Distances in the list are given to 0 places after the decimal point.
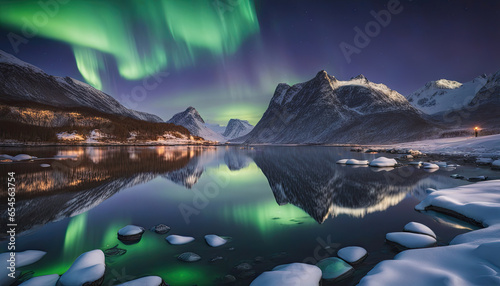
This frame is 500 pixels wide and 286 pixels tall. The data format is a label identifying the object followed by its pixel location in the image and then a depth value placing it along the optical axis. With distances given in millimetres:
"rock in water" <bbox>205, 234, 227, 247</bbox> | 8022
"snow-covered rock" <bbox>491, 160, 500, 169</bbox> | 27906
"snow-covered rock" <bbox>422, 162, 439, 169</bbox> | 28077
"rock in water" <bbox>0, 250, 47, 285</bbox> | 5778
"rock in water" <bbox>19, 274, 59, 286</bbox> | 5145
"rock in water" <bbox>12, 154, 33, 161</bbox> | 37888
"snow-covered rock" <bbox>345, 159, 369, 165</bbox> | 34250
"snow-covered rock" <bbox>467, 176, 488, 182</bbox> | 19547
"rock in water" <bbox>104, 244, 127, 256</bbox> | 7215
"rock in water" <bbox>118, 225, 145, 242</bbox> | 8496
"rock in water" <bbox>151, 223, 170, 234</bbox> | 9259
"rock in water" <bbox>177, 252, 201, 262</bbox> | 6867
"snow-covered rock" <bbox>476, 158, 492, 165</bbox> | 31206
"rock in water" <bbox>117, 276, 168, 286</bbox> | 5172
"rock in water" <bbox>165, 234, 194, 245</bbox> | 8162
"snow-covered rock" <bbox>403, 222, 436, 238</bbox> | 8469
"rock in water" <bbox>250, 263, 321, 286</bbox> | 5042
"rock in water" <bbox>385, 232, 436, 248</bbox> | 7520
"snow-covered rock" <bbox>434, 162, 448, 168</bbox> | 29903
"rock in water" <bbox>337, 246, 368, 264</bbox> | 6769
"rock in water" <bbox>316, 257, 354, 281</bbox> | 5905
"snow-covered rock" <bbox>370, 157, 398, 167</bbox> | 30738
